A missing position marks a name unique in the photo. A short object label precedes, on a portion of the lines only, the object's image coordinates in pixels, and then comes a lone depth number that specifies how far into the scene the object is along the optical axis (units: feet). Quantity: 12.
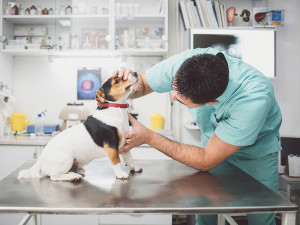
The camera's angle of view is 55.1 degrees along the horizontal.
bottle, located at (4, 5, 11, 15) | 8.47
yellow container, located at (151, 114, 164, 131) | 9.14
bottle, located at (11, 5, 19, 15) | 8.54
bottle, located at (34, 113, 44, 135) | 8.66
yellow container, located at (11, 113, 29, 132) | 8.79
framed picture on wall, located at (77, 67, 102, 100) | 9.50
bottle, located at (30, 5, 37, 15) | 8.59
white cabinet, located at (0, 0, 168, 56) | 8.46
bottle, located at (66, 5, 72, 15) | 8.59
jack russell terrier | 3.41
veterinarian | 3.25
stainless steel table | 2.67
